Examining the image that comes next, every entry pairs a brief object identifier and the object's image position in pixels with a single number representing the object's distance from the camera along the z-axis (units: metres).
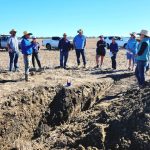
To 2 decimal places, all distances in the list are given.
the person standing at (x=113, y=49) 8.61
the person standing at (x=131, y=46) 7.97
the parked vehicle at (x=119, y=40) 20.75
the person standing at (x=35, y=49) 8.15
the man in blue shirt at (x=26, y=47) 6.50
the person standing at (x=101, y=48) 8.65
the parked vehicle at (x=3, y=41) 17.55
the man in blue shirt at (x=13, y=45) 7.39
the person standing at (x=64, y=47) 8.62
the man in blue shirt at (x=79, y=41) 8.57
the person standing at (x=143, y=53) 5.58
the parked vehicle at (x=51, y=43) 18.74
